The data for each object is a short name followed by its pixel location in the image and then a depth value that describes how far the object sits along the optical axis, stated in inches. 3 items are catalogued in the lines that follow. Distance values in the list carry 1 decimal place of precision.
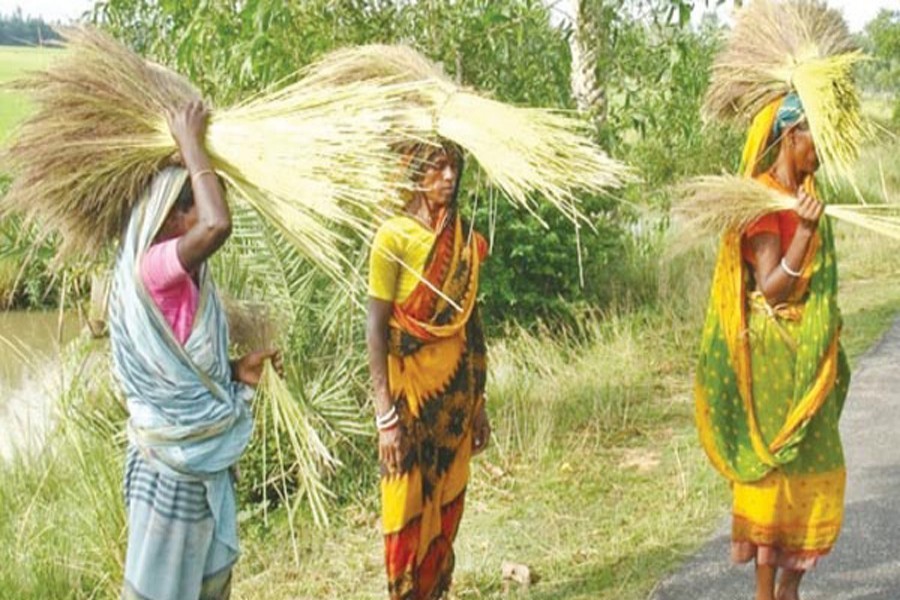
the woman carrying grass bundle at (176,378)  108.7
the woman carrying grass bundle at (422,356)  138.3
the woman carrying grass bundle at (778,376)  139.6
